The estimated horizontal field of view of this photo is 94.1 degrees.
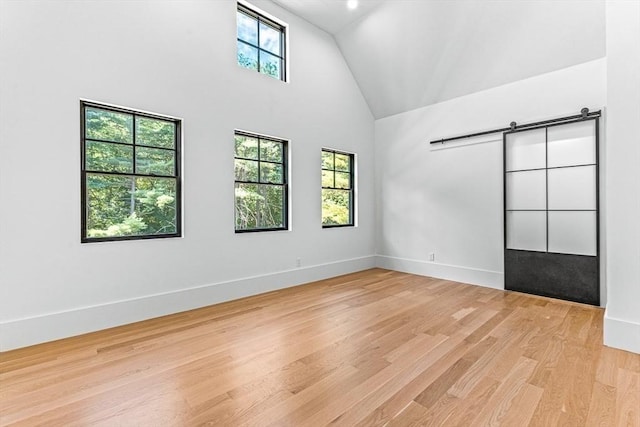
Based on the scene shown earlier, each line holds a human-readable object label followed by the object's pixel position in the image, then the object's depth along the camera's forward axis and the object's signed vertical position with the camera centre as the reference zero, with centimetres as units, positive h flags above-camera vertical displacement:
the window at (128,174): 291 +40
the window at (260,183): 402 +41
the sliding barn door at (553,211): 357 +1
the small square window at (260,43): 405 +242
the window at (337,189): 517 +42
